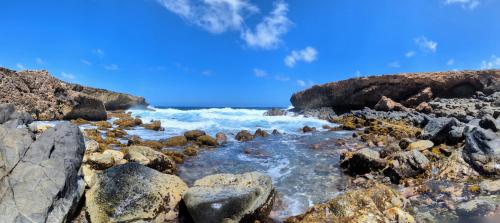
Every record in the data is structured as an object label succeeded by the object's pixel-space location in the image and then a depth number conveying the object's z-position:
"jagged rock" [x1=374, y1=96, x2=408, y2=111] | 30.83
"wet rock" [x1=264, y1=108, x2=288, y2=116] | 42.69
